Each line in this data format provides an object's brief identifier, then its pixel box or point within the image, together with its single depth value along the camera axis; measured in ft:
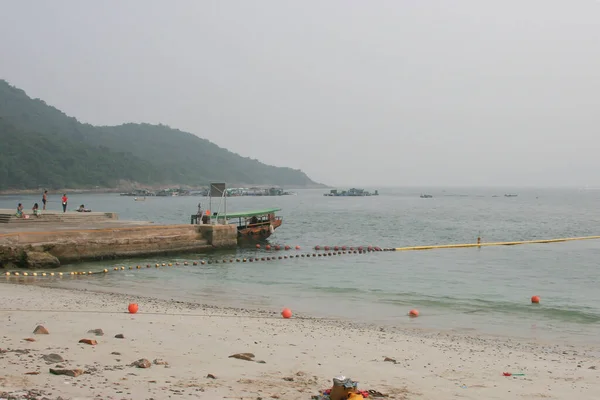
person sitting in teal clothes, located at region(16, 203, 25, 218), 109.23
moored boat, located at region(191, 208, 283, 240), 127.13
